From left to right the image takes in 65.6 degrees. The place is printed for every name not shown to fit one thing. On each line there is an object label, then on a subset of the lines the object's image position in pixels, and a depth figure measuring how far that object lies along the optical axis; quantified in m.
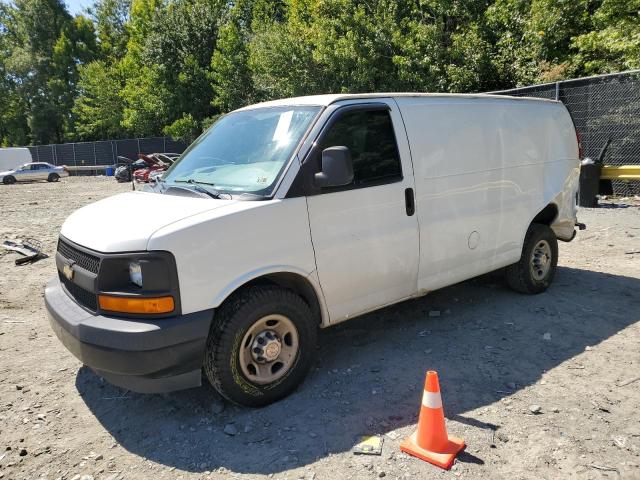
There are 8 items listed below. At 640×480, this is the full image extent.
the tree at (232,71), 27.09
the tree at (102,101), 41.94
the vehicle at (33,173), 33.78
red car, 25.02
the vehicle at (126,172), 26.47
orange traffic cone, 2.90
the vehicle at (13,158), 38.72
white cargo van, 3.07
